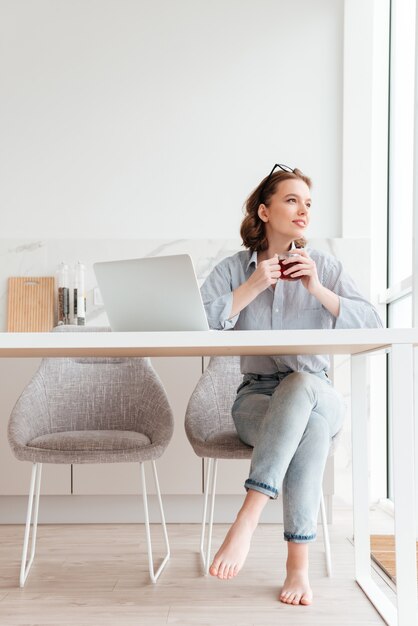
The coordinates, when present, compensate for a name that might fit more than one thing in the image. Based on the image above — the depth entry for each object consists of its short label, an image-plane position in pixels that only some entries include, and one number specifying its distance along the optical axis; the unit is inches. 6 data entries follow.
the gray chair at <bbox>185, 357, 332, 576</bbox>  89.4
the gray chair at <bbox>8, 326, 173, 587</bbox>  90.4
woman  72.7
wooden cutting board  156.3
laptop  65.0
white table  60.7
